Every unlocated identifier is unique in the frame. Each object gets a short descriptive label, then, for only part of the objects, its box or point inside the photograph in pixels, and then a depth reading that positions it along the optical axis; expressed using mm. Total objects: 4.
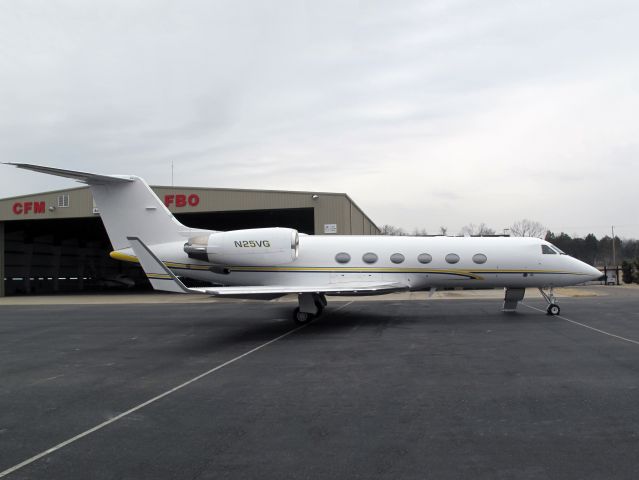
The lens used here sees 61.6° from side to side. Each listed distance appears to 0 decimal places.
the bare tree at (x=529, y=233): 98688
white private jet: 17203
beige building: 33562
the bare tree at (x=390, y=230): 113375
